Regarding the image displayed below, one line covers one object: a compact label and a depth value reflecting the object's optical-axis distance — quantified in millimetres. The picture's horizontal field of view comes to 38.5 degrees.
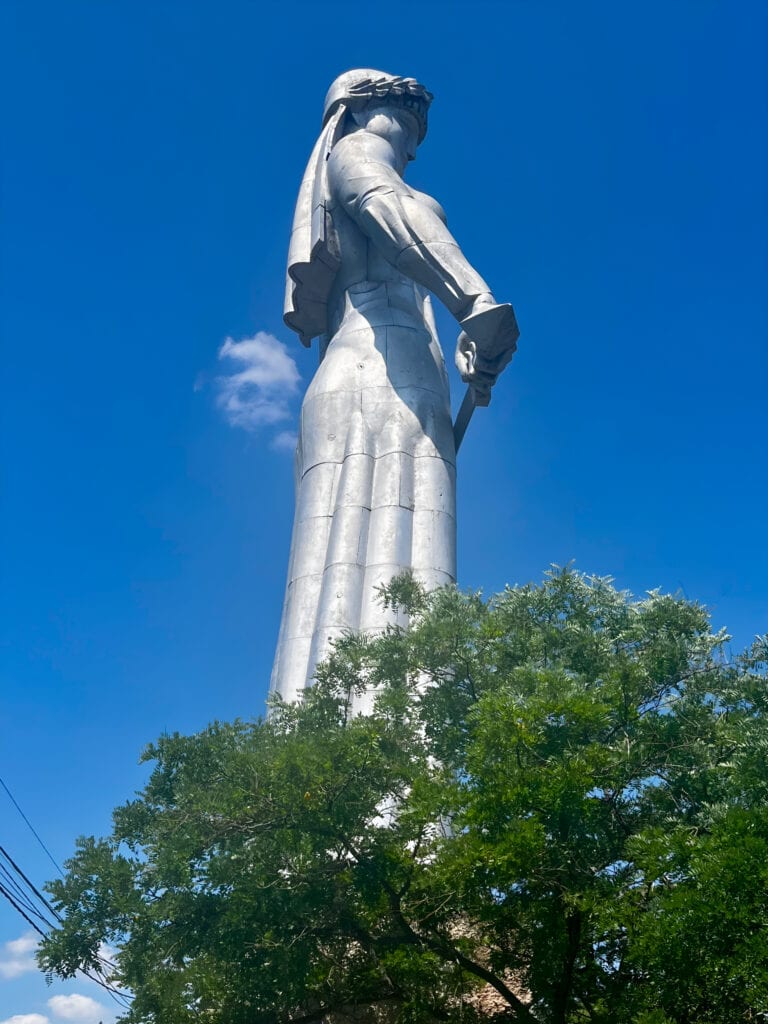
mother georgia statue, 14797
